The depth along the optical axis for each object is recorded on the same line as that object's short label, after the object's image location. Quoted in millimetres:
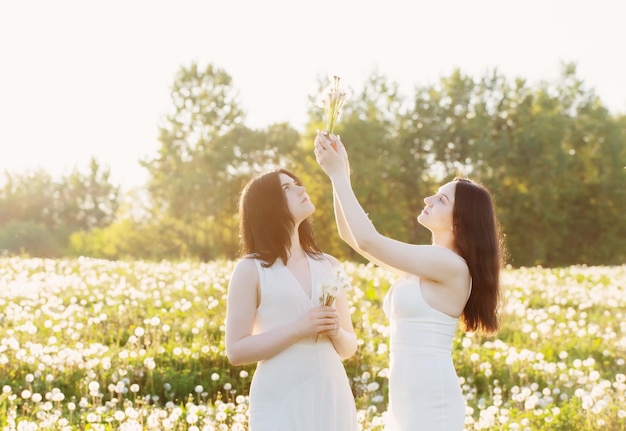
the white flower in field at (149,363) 8061
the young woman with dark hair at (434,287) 4078
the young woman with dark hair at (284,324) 3980
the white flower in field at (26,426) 5938
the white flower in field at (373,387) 7634
